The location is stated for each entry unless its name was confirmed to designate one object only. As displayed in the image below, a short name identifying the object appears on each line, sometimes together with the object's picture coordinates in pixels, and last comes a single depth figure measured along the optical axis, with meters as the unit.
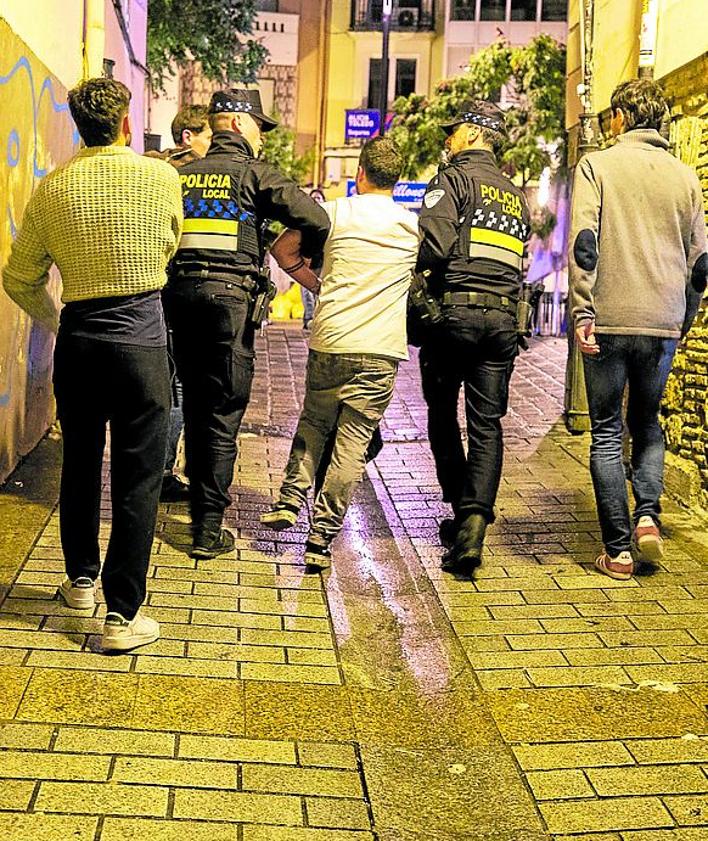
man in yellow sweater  4.72
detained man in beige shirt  6.17
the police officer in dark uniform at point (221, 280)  6.11
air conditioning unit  42.84
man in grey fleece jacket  6.09
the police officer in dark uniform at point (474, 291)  6.21
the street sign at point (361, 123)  34.59
